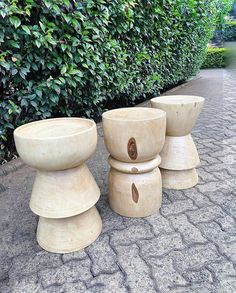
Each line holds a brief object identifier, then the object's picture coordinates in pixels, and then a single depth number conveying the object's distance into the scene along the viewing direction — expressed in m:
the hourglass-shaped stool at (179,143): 1.70
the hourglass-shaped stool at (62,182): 1.15
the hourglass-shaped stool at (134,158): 1.40
